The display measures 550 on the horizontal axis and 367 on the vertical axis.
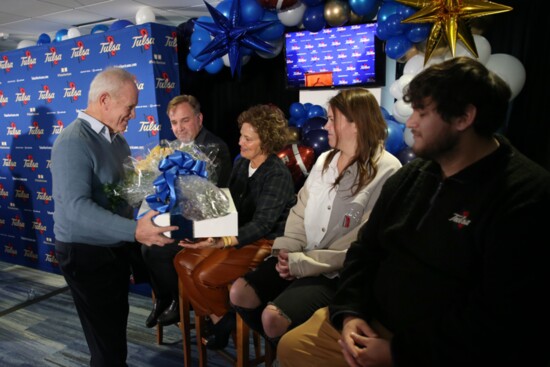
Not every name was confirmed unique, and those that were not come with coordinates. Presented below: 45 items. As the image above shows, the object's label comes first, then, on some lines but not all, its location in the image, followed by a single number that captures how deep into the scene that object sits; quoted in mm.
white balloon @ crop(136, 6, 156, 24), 3984
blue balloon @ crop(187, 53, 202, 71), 3828
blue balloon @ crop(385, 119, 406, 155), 2861
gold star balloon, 2373
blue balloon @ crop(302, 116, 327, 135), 3164
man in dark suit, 2486
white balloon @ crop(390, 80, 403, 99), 2828
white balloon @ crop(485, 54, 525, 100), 2527
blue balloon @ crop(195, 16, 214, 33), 3524
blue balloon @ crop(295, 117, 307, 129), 3562
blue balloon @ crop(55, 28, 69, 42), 4602
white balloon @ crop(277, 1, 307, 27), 3223
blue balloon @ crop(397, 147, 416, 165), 2819
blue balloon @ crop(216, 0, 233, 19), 3391
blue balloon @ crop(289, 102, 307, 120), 3623
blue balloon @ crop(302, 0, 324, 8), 3109
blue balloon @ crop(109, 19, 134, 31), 3938
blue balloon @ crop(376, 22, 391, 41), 2778
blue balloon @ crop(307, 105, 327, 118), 3443
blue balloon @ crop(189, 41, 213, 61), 3627
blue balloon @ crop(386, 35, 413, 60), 2787
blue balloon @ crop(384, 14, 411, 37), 2696
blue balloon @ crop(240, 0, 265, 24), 3260
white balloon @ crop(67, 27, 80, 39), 4375
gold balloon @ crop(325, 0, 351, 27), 3066
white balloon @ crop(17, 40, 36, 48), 5414
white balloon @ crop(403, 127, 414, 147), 2803
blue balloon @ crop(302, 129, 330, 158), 3004
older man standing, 1633
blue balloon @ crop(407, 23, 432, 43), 2631
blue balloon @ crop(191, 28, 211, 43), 3604
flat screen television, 3283
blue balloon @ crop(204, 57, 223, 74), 3812
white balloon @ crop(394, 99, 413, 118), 2785
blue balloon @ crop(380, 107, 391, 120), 3096
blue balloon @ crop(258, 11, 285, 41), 3375
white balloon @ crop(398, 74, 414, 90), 2729
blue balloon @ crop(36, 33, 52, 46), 4846
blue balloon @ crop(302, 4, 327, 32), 3189
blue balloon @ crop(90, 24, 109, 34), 4305
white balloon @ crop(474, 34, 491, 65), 2539
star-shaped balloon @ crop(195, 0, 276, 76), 3277
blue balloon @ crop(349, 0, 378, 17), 2924
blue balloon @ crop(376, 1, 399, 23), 2763
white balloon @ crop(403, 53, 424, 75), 2739
